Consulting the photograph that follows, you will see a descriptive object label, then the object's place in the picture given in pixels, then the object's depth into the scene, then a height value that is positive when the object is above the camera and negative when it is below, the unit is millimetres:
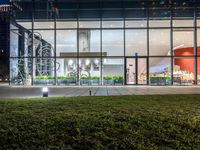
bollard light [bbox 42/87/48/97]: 6560 -778
